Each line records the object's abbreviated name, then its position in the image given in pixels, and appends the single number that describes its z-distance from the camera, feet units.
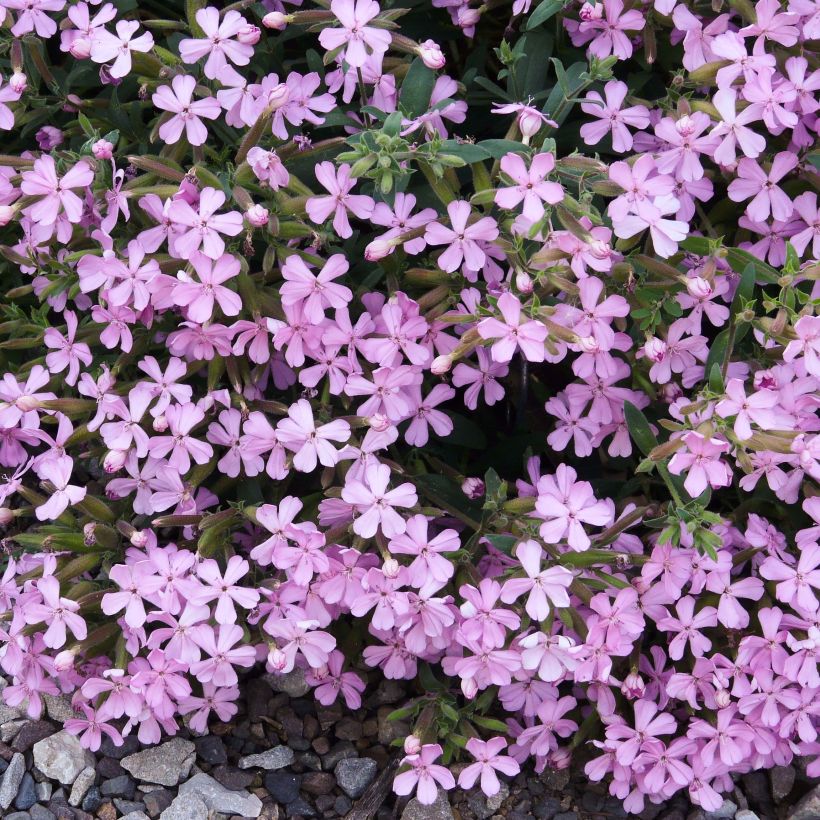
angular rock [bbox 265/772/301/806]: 2.64
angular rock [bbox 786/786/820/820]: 2.63
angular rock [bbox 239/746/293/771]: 2.67
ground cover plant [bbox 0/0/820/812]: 2.47
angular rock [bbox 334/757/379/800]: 2.66
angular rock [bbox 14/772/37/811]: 2.62
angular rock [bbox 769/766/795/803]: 2.67
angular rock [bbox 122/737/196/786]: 2.64
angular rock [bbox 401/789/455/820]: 2.61
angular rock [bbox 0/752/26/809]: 2.62
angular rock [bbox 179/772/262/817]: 2.61
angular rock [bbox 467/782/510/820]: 2.65
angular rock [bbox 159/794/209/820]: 2.58
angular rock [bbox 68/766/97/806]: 2.62
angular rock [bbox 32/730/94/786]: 2.63
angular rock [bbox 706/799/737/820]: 2.65
